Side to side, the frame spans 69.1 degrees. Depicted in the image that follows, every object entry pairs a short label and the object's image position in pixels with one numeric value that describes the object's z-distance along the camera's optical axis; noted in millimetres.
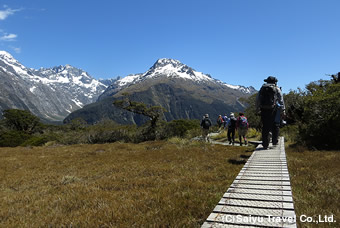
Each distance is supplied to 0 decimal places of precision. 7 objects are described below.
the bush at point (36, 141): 27891
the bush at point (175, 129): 23219
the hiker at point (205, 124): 18344
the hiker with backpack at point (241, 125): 15960
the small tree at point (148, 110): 23672
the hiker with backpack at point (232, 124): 17414
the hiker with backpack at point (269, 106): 9289
